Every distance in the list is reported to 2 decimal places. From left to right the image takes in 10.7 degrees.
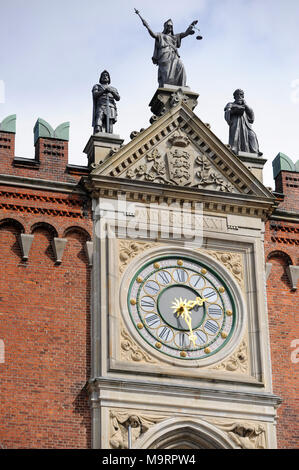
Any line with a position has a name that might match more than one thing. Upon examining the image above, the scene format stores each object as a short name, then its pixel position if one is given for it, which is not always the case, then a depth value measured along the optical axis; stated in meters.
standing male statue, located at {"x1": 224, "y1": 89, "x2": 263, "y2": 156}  36.00
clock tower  31.94
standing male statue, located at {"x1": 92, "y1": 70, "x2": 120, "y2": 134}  35.06
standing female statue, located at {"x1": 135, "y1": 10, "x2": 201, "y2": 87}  36.12
